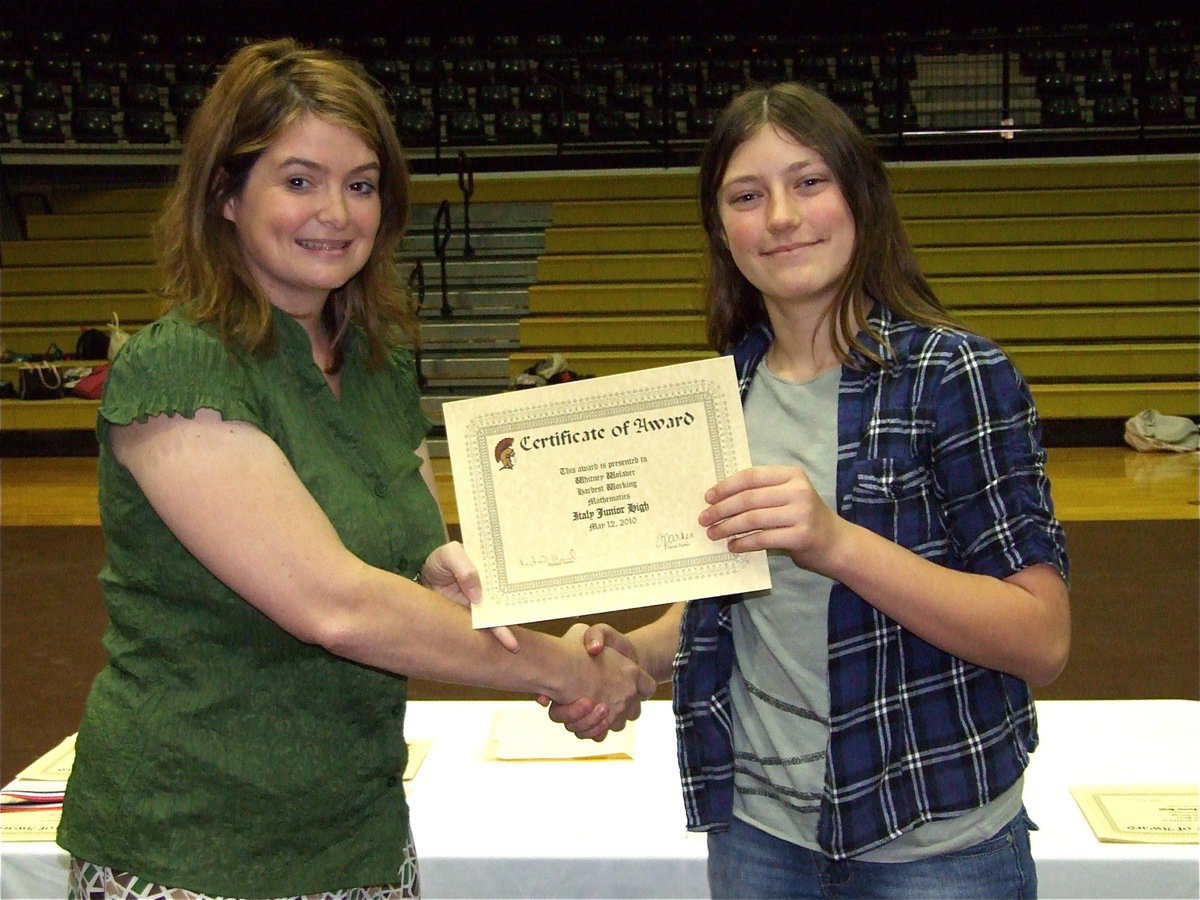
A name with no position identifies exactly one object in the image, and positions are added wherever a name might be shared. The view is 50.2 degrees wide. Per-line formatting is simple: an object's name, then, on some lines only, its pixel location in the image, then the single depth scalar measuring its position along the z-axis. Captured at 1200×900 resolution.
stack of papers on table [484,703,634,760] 2.08
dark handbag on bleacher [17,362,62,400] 9.54
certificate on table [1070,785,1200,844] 1.73
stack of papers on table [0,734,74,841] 1.86
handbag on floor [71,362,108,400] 9.51
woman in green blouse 1.38
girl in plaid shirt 1.33
